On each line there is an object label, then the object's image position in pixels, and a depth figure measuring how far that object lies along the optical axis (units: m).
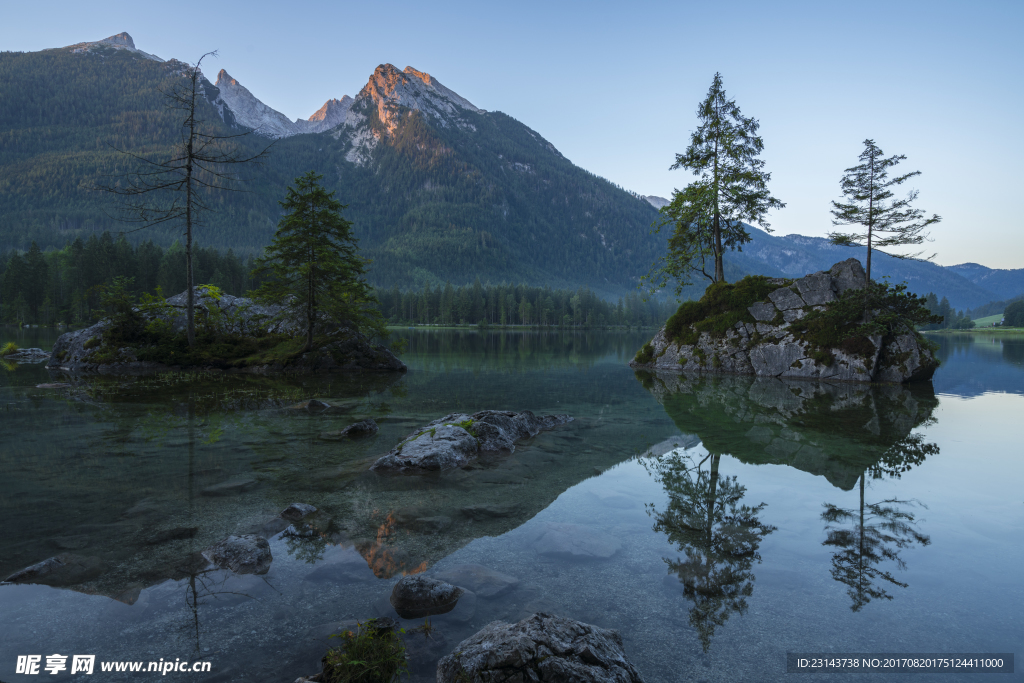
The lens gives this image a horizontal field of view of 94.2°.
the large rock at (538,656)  3.38
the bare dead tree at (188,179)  21.89
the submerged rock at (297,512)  7.05
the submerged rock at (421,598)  4.69
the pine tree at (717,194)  32.78
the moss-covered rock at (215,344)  27.00
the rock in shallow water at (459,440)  9.79
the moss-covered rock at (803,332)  25.44
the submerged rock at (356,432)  12.40
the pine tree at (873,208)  27.50
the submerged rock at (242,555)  5.47
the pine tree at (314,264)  26.86
